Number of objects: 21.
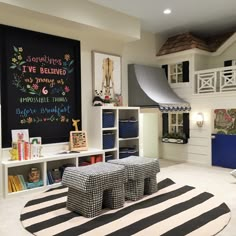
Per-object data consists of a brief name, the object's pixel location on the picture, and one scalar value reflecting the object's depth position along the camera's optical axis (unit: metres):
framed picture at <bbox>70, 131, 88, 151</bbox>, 5.10
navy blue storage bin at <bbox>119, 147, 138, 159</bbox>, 5.76
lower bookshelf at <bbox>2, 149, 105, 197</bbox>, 4.14
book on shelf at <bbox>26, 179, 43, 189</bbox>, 4.35
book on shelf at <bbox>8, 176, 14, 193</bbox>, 4.14
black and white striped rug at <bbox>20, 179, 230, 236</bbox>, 2.86
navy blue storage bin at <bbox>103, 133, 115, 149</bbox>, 5.42
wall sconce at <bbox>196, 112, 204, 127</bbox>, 6.36
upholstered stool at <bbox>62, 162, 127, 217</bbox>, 3.21
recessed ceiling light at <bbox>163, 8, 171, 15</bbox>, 5.33
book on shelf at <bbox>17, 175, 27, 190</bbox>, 4.30
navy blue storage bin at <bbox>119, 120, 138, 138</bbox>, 5.72
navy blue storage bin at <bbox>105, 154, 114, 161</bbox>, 5.51
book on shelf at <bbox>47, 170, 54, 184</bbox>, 4.66
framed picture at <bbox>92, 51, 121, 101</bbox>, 5.61
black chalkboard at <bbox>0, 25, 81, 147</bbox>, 4.44
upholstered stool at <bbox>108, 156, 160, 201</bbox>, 3.76
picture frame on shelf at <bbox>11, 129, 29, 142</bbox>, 4.44
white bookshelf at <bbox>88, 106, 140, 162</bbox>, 5.31
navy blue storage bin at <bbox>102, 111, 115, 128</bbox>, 5.39
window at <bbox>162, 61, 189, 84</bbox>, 6.67
